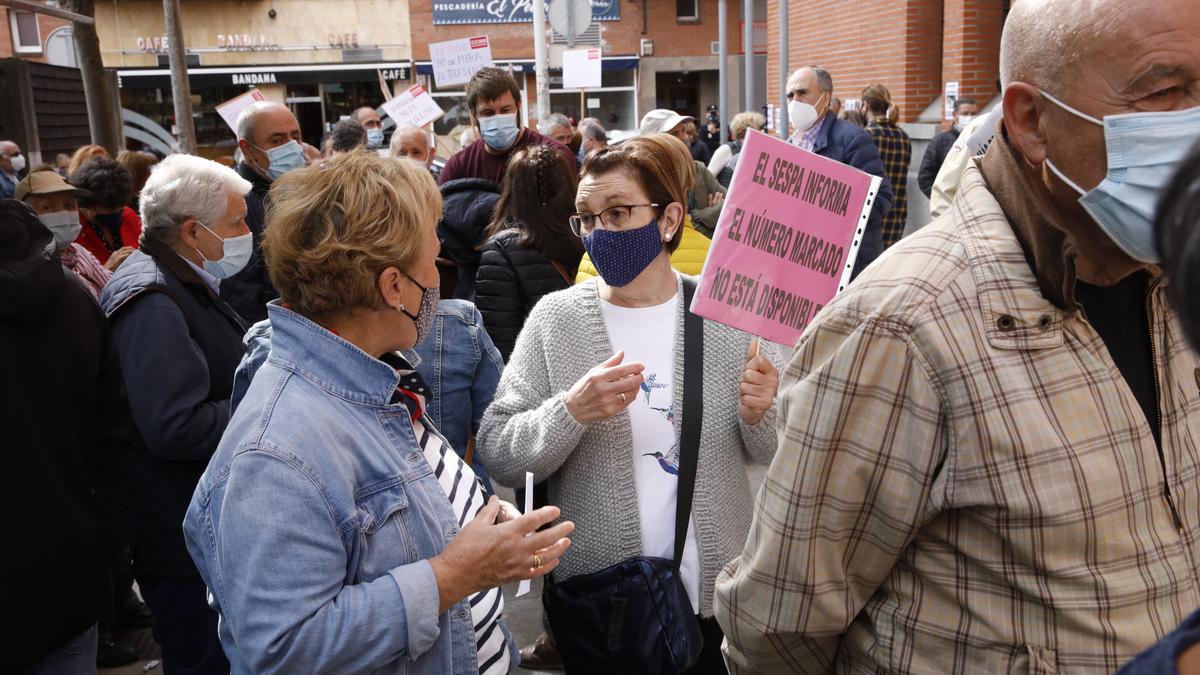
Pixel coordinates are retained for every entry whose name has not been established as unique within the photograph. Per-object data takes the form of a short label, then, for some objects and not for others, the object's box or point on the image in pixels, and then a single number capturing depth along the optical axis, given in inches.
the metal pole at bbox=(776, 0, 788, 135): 418.0
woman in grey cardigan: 103.7
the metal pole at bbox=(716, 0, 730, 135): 634.8
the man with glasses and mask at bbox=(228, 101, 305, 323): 215.3
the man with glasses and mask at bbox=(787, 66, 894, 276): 289.1
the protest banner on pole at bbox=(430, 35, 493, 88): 418.0
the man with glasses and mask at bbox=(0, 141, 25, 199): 336.5
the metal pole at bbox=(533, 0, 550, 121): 468.1
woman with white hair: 117.3
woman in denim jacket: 70.3
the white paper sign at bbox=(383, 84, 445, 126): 379.2
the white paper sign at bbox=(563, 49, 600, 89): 466.0
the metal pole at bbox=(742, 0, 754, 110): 542.6
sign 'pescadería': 1212.5
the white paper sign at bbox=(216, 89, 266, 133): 347.3
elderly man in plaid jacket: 56.7
